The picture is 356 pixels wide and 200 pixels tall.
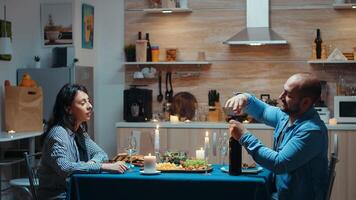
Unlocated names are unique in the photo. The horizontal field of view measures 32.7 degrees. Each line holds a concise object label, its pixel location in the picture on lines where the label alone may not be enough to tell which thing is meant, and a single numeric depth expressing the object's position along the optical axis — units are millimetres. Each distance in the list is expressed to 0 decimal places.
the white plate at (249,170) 3452
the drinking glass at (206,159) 3520
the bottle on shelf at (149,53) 6898
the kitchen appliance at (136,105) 6645
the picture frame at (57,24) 6621
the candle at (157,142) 3771
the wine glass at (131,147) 3956
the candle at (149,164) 3467
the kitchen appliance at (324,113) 6293
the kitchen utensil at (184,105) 6910
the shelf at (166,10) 6768
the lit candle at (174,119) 6605
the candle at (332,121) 6216
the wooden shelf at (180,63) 6734
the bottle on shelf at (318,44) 6476
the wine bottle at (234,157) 3395
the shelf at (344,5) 6344
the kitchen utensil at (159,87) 6988
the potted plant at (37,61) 6598
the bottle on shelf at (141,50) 6832
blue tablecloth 3285
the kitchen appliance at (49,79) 6309
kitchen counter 6082
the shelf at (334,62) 6301
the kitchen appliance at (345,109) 6219
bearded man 3211
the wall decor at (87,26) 6797
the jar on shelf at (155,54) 6871
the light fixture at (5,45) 5809
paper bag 5871
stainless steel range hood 6469
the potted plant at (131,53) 6957
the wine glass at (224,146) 3737
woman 3525
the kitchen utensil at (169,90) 6938
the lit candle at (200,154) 3823
